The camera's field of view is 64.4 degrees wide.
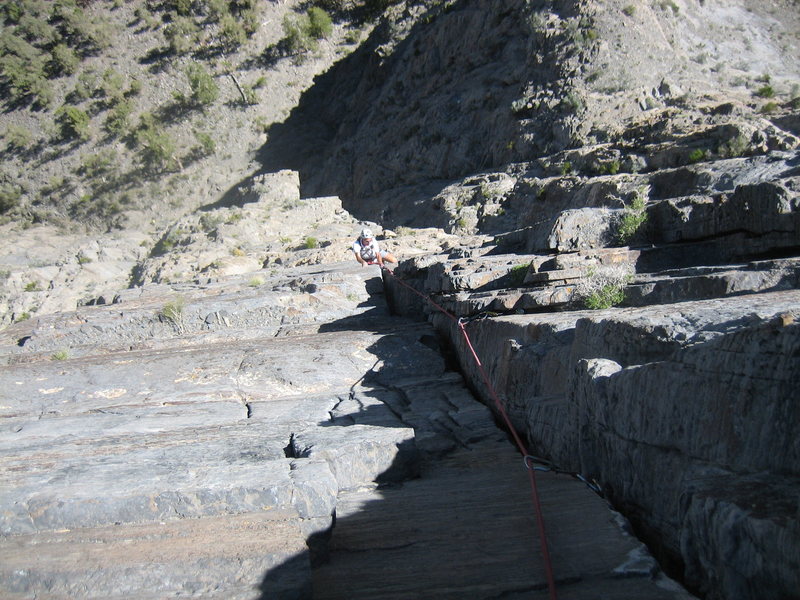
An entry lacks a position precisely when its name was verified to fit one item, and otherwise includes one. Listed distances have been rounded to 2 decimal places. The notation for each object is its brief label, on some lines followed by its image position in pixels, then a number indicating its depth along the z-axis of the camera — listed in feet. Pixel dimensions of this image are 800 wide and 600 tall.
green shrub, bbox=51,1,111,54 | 142.41
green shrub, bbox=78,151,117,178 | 128.47
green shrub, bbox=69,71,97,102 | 136.77
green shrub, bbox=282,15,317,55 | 136.98
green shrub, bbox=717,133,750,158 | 48.14
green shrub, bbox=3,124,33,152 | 131.85
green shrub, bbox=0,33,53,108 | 136.05
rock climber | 46.01
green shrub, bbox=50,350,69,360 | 31.17
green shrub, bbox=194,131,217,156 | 125.80
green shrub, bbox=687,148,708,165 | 50.14
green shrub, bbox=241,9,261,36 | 142.00
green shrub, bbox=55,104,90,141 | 130.62
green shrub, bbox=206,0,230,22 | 141.79
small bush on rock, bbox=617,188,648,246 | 26.99
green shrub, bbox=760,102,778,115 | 58.90
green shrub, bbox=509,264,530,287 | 26.84
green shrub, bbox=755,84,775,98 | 65.00
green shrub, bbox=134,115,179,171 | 125.18
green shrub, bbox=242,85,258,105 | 132.98
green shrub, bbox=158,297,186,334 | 35.55
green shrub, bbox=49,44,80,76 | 138.82
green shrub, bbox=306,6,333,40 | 138.00
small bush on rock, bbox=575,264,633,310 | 20.32
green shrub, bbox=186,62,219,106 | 129.90
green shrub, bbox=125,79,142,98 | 135.95
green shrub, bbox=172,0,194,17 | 144.36
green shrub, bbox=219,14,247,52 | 139.33
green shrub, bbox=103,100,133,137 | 130.62
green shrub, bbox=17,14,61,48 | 144.46
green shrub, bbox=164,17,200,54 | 139.95
